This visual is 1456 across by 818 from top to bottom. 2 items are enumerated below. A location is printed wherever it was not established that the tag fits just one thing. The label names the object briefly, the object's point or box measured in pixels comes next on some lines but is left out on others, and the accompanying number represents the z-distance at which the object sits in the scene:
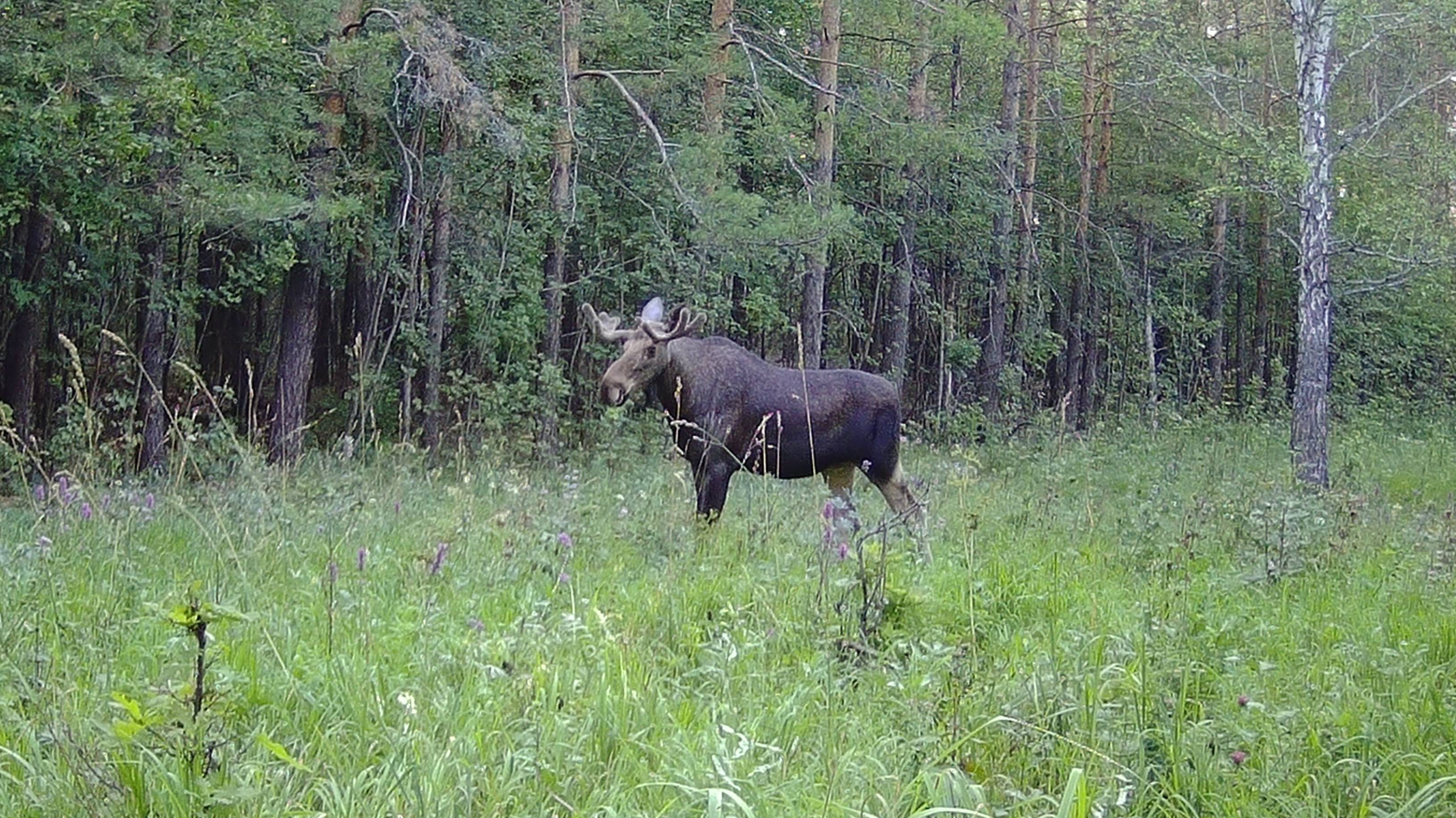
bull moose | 9.23
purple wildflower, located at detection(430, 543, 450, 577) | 4.83
